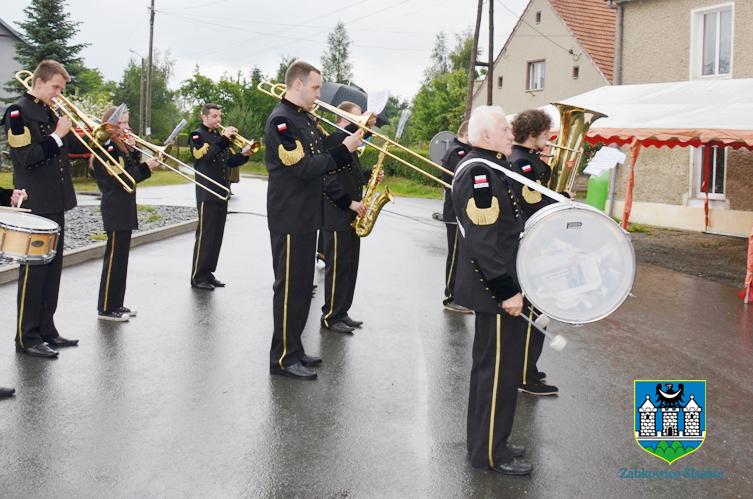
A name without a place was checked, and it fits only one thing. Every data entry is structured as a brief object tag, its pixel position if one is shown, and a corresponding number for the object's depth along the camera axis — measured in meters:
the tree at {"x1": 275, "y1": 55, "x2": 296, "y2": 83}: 76.85
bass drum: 3.77
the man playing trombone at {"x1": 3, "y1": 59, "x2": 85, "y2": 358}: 5.64
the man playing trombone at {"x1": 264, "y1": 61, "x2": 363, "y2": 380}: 5.30
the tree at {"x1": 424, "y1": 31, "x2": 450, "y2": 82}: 80.06
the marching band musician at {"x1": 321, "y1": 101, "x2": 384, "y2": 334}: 6.93
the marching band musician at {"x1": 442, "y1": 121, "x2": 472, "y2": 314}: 8.14
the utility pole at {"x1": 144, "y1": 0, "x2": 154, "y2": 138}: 41.72
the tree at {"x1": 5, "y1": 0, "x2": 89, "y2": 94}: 39.48
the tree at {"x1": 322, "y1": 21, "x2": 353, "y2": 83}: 83.25
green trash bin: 15.97
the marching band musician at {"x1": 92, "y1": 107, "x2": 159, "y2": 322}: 6.98
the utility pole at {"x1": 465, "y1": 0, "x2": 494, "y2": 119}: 24.41
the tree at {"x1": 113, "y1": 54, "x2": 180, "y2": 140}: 68.06
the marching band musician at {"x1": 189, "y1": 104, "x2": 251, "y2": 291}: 8.71
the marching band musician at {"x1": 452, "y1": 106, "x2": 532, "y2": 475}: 3.83
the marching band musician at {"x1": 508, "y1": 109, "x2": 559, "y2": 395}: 4.82
